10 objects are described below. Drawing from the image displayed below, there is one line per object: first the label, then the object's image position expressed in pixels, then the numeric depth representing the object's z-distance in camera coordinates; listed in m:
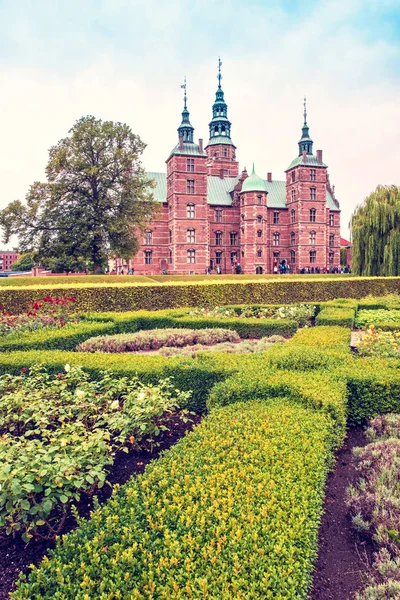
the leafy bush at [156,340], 8.58
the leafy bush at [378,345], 6.96
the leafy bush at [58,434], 2.83
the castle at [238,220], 41.16
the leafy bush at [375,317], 11.19
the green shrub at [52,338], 7.52
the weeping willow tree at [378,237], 23.08
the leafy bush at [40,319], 8.91
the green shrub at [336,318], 10.23
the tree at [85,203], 25.95
